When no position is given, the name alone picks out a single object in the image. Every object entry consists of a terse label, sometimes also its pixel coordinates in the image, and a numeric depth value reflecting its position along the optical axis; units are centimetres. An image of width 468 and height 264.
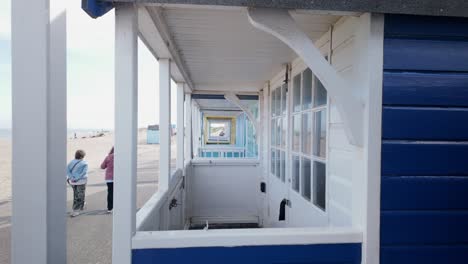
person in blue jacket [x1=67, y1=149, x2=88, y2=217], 503
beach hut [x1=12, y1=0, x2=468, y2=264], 121
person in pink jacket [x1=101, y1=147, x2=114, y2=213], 488
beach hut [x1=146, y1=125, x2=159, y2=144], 2881
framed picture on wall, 1145
